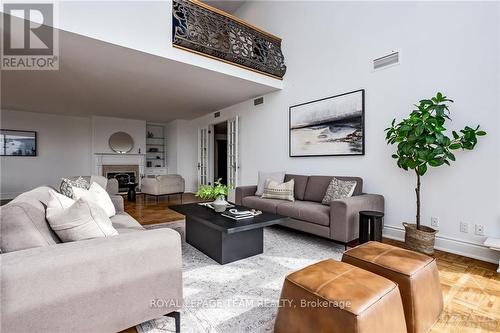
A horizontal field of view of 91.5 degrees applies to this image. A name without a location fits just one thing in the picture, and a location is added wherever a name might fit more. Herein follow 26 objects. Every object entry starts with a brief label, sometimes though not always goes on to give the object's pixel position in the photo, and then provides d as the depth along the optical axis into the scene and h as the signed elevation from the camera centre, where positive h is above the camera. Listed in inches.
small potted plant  109.7 -13.7
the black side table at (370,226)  106.0 -27.3
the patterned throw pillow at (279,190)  153.7 -17.2
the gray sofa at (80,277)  40.1 -21.0
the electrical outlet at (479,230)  103.6 -27.9
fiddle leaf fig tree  100.4 +10.7
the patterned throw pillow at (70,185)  90.6 -8.8
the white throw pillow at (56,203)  57.7 -10.3
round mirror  315.0 +28.0
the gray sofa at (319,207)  109.1 -23.0
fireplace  312.1 -12.5
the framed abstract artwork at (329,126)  144.9 +24.8
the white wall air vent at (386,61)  129.3 +56.3
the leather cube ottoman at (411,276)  55.6 -26.7
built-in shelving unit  353.7 +20.4
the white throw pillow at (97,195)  89.6 -12.3
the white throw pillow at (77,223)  54.7 -13.6
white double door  244.8 +10.5
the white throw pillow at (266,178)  172.2 -10.0
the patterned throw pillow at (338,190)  128.5 -13.9
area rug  60.9 -39.8
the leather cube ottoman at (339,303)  43.2 -26.1
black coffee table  93.5 -30.4
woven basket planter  106.0 -33.1
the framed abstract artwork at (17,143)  268.8 +23.5
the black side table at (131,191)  256.7 -28.9
